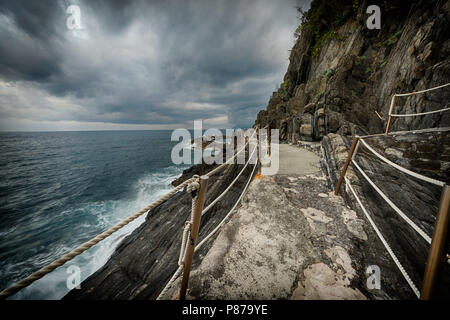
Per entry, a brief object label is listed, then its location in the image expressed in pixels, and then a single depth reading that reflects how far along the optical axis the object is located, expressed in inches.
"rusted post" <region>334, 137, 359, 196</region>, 106.5
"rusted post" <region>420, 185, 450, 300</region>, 40.4
